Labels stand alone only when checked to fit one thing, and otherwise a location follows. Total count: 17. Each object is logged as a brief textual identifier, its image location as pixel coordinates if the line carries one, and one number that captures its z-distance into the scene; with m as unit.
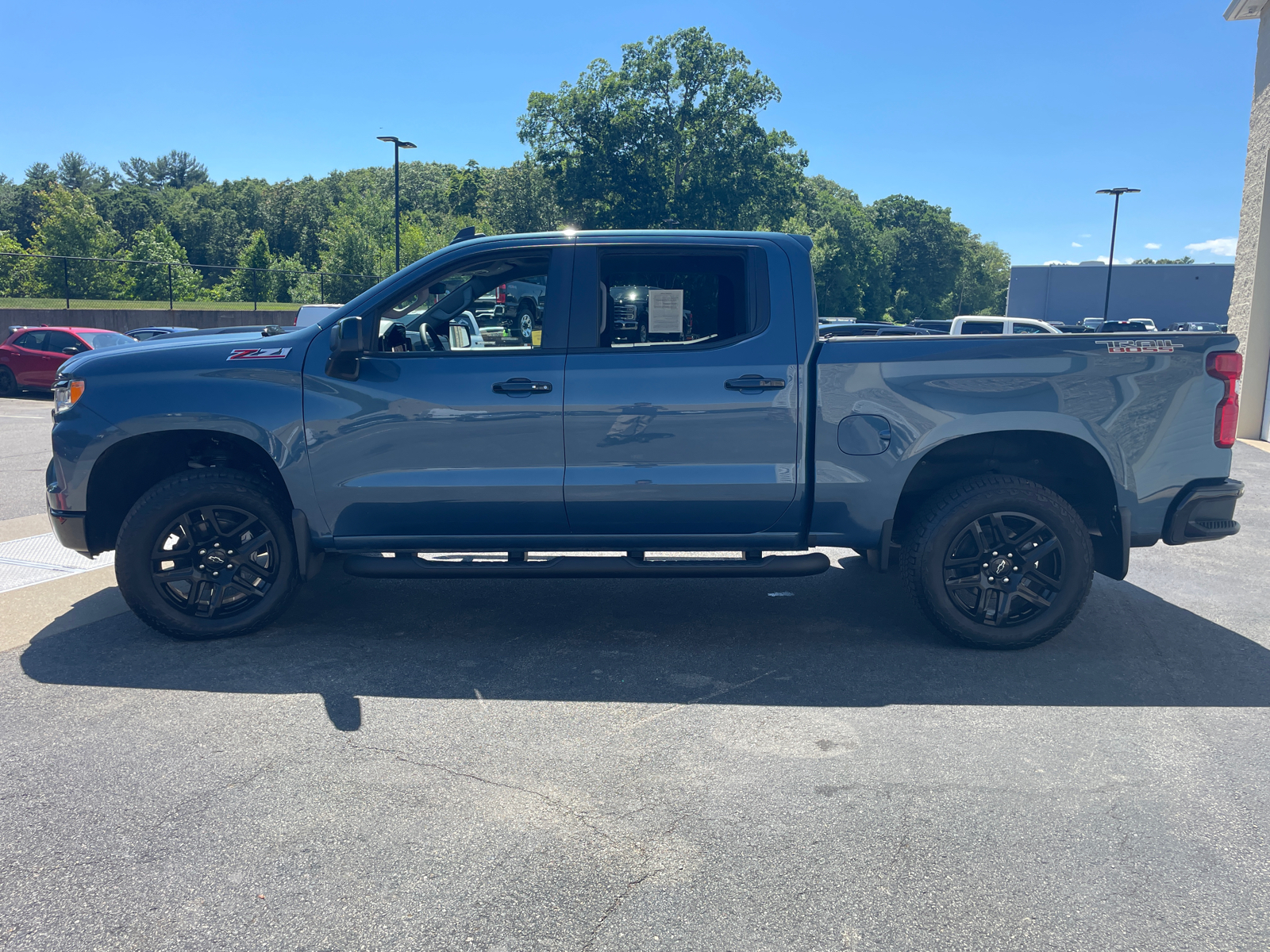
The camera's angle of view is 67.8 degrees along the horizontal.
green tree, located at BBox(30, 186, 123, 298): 50.31
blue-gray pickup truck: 4.73
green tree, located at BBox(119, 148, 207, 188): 128.62
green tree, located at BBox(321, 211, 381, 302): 44.62
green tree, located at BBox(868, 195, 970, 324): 102.88
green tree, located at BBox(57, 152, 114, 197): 100.38
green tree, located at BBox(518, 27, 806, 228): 53.62
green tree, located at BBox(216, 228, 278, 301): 35.97
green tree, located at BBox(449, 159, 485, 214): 109.19
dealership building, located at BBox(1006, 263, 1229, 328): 60.81
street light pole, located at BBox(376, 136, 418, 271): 31.28
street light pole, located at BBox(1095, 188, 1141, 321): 50.31
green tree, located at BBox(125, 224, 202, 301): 32.00
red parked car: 20.97
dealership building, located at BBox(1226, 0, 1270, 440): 14.95
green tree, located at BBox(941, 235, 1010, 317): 109.38
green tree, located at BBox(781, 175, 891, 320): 81.84
